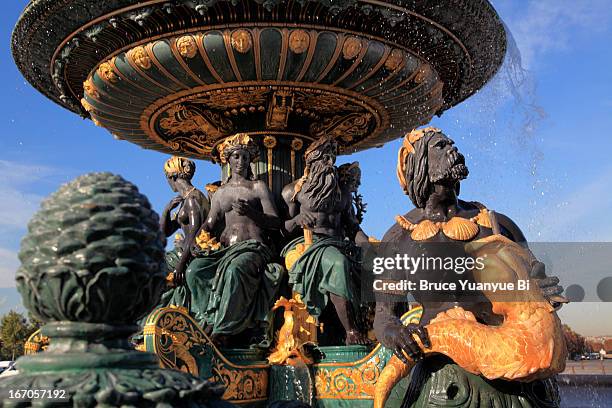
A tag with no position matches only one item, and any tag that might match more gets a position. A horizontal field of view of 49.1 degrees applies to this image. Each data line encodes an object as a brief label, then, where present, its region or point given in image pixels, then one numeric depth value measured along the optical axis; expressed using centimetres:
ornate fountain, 585
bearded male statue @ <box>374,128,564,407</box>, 301
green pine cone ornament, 149
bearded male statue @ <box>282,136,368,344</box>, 625
